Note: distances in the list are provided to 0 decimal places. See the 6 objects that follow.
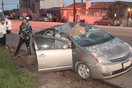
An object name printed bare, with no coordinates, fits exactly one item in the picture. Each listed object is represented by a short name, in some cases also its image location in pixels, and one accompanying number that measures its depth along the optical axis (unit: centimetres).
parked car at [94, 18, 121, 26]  2634
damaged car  438
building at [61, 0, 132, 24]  3117
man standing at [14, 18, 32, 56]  678
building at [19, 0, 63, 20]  5169
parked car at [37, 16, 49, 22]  4059
